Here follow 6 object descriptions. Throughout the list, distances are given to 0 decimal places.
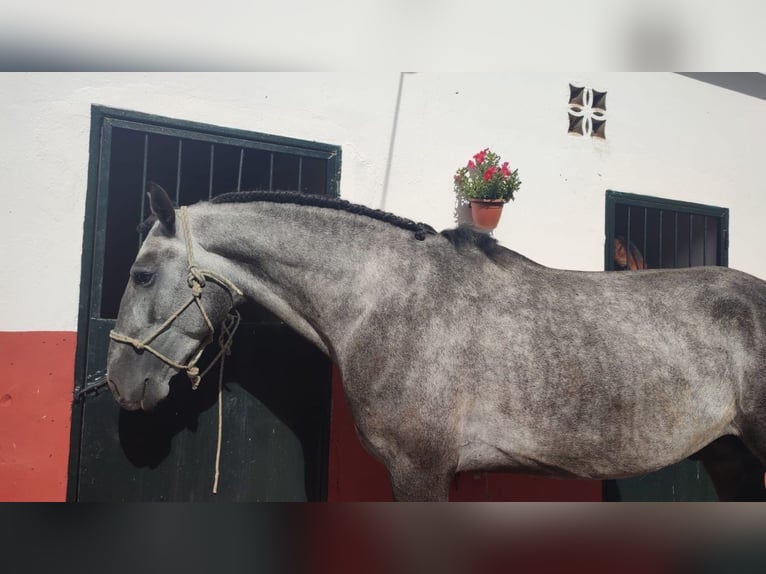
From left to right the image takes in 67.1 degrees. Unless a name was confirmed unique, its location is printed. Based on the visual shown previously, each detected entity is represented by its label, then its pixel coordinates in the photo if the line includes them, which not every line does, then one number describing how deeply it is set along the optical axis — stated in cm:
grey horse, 254
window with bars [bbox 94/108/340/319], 333
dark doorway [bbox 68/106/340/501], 323
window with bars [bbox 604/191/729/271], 455
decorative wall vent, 443
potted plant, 379
